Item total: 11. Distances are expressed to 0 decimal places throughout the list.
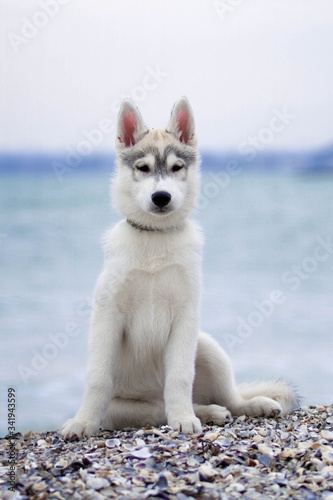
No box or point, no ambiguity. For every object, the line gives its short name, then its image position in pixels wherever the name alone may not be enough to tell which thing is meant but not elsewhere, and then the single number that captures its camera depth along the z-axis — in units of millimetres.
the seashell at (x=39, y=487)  5570
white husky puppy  7301
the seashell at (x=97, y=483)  5574
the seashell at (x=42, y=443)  7141
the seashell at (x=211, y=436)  6773
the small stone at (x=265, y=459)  6145
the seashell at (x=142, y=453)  6274
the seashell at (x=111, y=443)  6738
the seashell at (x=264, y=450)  6362
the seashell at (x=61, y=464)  6075
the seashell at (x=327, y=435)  7041
